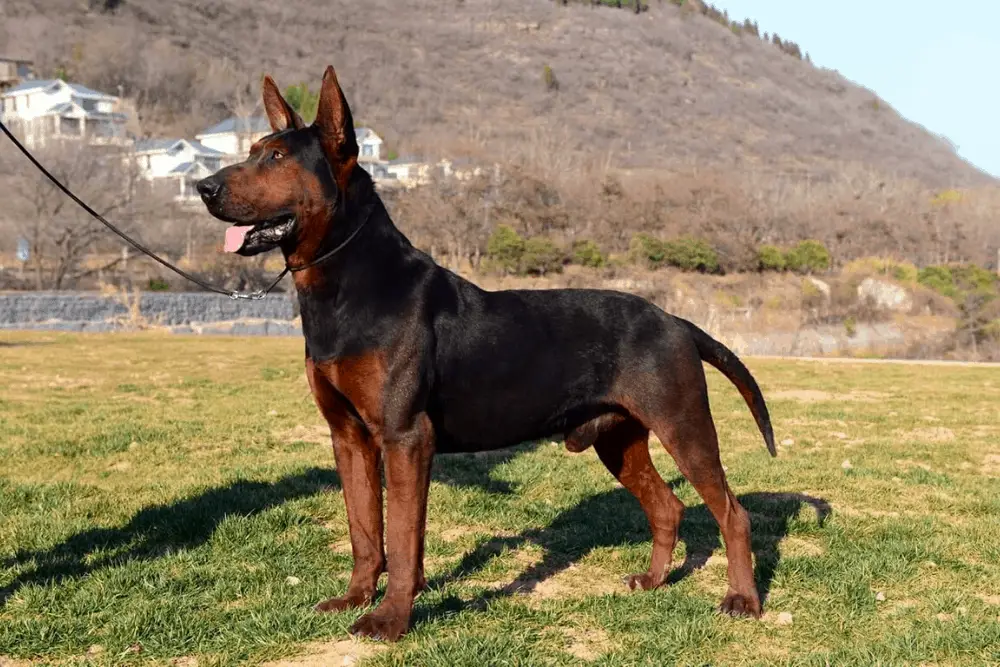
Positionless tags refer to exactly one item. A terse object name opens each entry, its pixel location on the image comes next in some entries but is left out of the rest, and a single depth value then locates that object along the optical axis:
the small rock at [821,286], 43.64
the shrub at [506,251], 46.56
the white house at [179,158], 76.00
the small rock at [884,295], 40.44
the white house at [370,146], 86.19
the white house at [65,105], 82.00
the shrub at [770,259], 50.00
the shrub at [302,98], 90.53
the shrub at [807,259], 49.97
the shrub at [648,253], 48.81
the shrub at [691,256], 48.78
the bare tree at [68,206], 40.31
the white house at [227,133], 70.75
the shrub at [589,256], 48.22
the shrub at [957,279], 41.62
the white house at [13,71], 94.50
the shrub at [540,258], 46.50
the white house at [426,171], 60.44
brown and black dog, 4.41
